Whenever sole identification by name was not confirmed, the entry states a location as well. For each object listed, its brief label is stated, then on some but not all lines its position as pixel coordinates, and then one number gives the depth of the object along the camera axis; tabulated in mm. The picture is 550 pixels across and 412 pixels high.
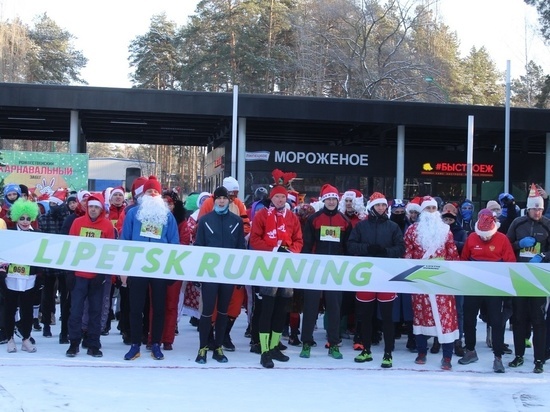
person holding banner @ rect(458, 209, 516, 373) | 7797
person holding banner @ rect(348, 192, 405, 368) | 7934
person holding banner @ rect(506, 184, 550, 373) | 7766
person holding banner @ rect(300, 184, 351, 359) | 8289
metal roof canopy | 22625
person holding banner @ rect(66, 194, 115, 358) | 7789
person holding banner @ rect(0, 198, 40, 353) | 7844
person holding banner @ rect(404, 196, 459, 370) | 7855
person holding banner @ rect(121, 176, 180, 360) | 7812
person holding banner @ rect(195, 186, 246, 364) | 7812
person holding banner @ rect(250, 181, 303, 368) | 7898
